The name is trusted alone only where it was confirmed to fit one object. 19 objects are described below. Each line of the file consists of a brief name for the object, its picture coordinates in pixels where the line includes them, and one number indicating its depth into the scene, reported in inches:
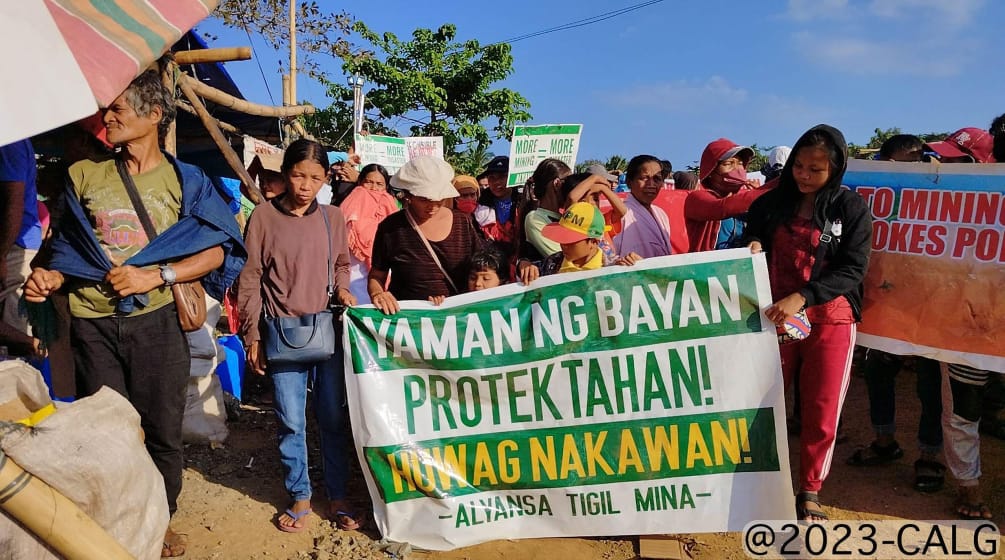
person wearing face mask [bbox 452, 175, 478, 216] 245.4
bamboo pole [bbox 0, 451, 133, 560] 59.2
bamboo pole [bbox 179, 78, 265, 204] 220.8
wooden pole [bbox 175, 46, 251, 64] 179.3
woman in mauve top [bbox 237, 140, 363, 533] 127.4
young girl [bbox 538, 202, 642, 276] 126.1
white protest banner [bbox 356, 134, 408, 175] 363.6
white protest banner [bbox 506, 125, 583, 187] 269.9
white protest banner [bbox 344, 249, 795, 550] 121.0
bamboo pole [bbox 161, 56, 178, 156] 183.3
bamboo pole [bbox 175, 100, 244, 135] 262.1
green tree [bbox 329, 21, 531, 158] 717.3
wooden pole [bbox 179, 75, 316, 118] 238.4
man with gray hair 105.6
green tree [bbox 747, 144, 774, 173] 1002.2
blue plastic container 198.7
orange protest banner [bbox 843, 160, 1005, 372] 133.7
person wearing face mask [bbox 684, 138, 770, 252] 158.9
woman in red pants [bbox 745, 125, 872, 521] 121.4
